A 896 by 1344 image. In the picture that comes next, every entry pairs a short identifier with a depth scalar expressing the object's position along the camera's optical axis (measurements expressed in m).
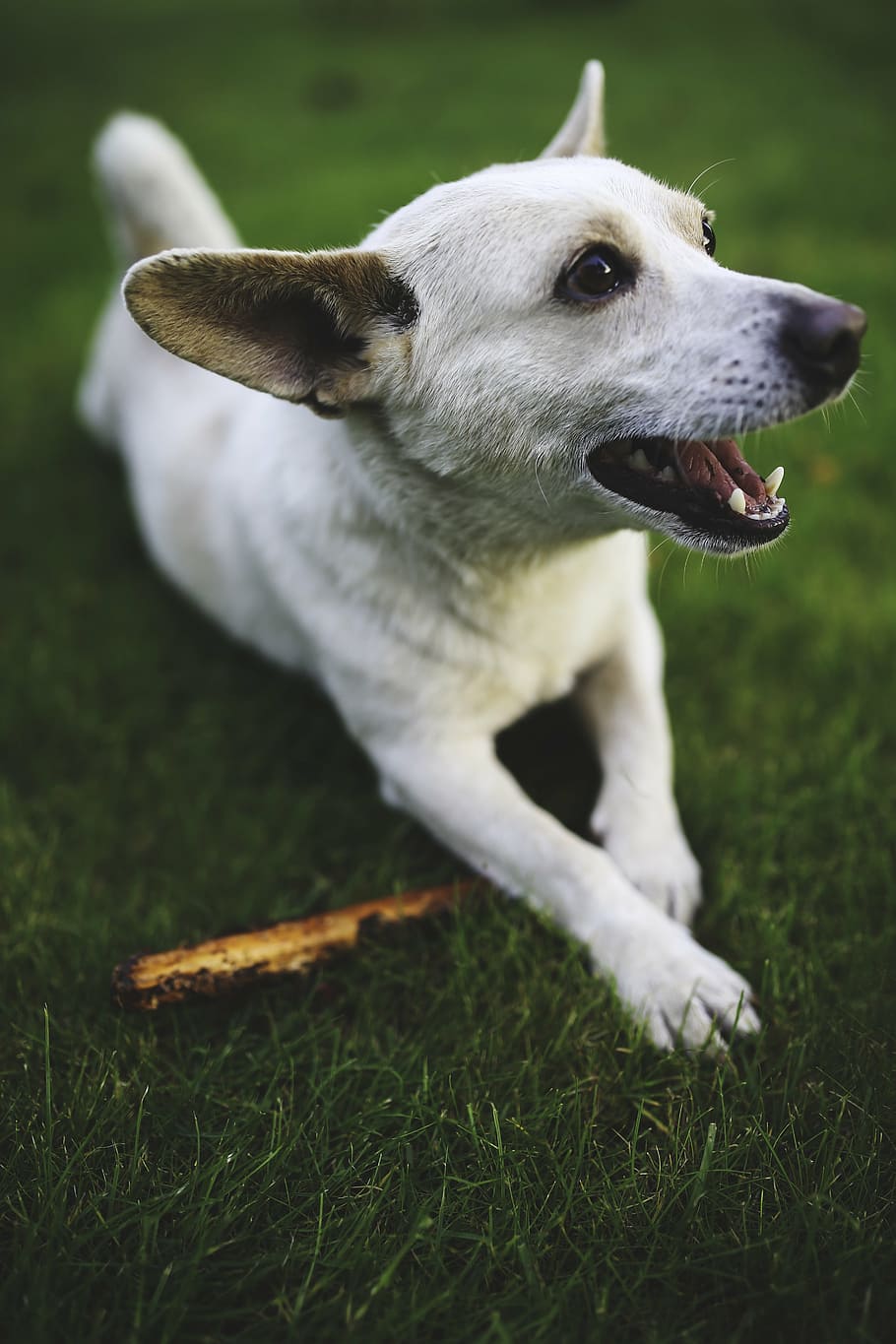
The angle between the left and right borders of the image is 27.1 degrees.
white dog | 0.61
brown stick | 0.63
